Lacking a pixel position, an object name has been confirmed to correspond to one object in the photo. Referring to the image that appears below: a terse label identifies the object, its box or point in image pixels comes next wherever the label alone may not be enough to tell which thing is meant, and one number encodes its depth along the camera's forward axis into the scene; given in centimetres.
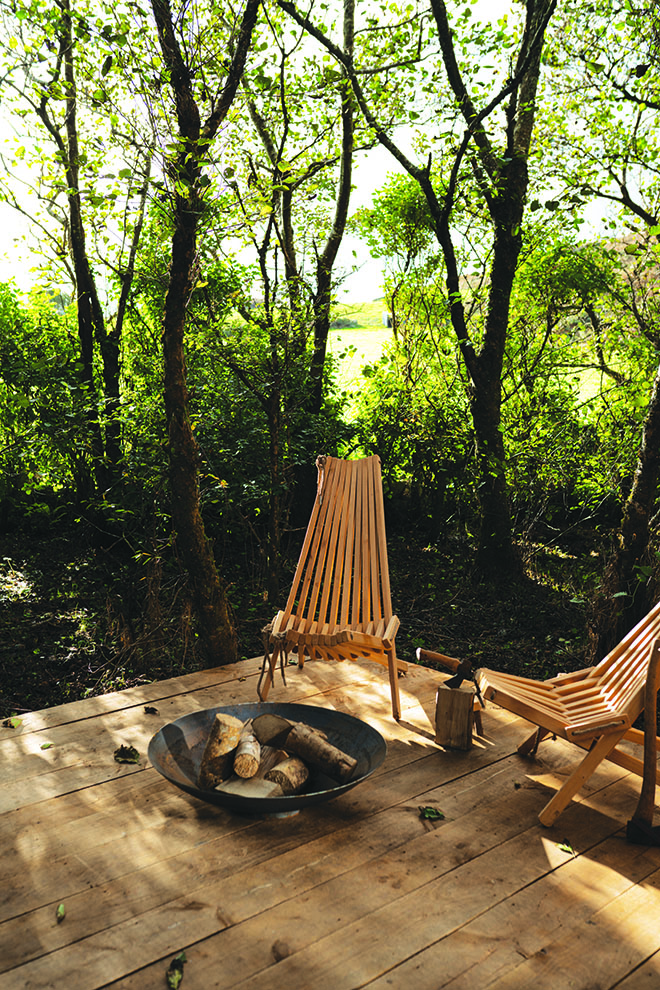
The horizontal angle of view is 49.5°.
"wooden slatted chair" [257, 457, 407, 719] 280
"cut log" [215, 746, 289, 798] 204
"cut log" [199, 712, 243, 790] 207
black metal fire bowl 198
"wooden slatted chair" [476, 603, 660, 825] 212
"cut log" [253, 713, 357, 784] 212
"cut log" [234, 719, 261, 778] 210
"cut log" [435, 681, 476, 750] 257
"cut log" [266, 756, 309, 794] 208
